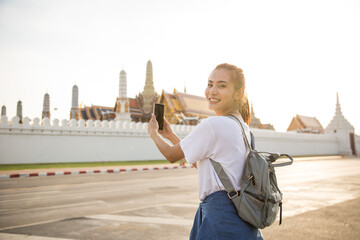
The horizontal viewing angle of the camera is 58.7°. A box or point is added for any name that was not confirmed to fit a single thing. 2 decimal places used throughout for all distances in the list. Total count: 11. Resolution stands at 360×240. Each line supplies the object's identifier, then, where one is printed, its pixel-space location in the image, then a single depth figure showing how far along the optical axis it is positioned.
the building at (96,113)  42.50
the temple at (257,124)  53.01
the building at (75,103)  48.20
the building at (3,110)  74.00
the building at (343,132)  40.03
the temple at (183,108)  34.97
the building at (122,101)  33.59
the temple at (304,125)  50.28
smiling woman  1.57
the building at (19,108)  70.97
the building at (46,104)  54.34
